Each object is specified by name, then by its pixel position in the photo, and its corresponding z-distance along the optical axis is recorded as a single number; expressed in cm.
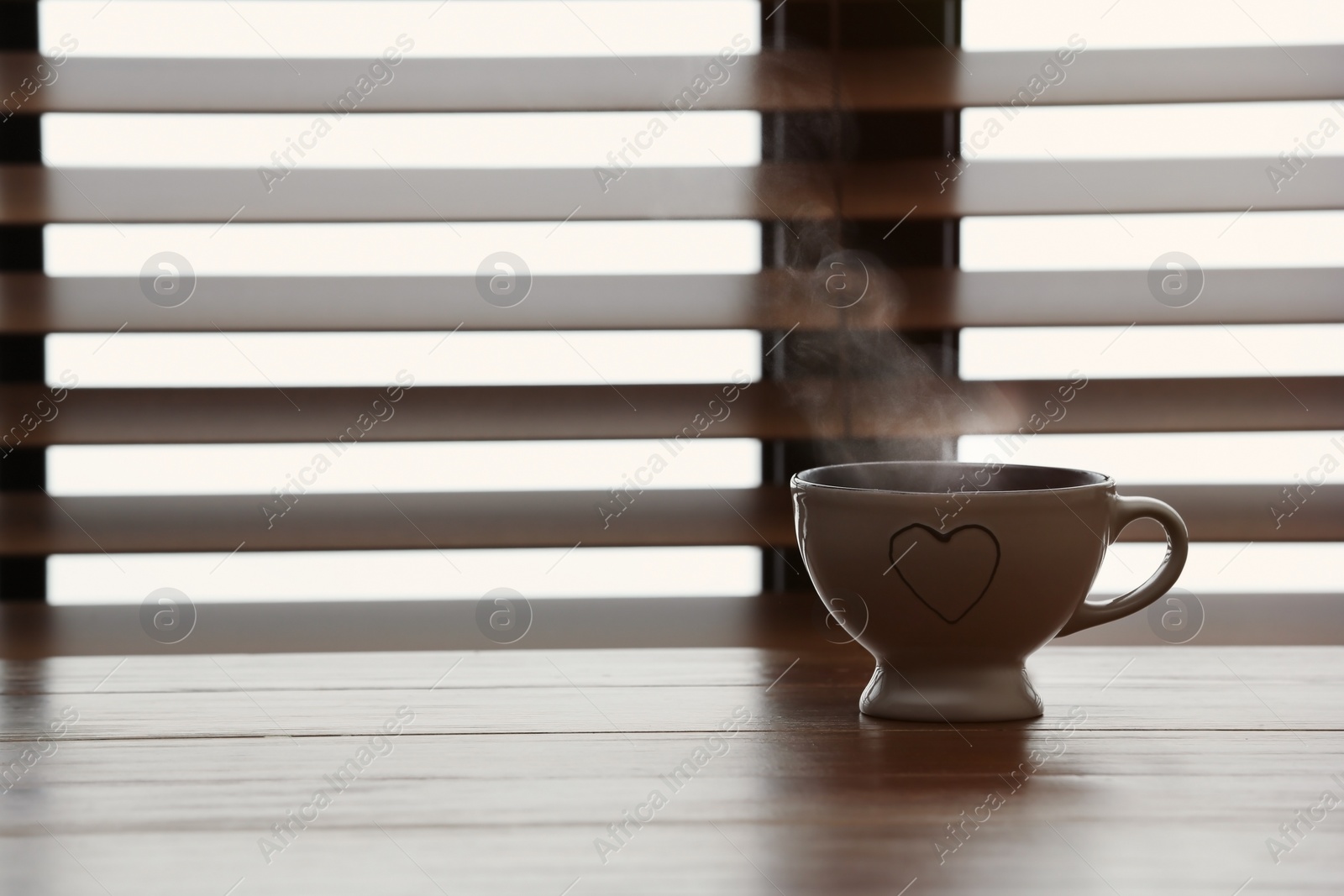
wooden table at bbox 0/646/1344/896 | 122
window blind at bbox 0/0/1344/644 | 177
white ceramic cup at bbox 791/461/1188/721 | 131
